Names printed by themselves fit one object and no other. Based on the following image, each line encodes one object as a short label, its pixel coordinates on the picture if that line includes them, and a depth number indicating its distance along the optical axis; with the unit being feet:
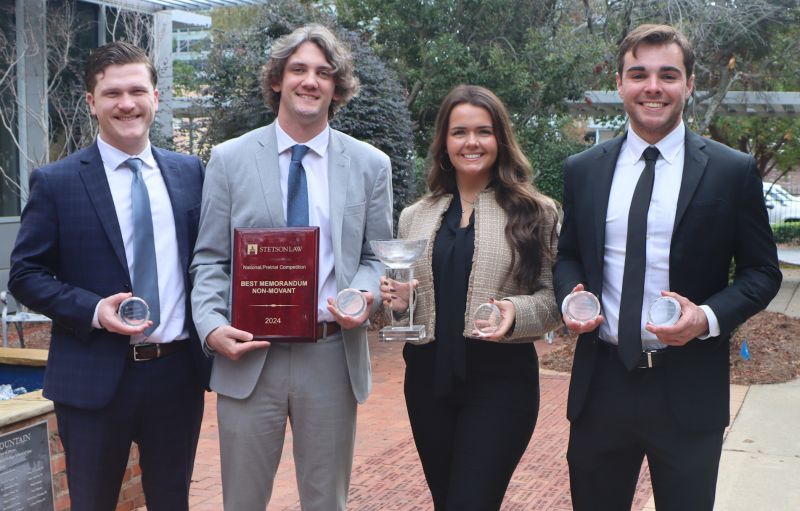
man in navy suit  11.15
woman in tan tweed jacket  11.65
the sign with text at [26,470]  13.61
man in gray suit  11.27
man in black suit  10.25
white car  100.68
